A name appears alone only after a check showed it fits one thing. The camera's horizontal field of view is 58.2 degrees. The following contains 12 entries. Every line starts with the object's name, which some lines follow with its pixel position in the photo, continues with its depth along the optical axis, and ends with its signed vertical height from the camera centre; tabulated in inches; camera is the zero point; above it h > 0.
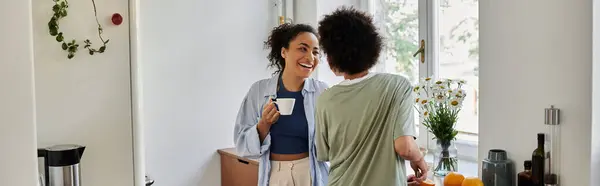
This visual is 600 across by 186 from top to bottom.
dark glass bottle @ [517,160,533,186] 68.3 -12.4
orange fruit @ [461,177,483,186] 70.9 -13.5
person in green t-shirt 61.7 -3.9
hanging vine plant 70.3 +7.1
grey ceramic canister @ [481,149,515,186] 71.1 -11.9
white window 100.4 +7.3
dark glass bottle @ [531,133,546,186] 66.4 -10.3
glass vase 86.6 -12.7
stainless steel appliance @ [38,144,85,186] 68.6 -10.2
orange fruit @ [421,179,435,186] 71.1 -13.7
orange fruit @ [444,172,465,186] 75.2 -14.0
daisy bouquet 87.0 -6.0
